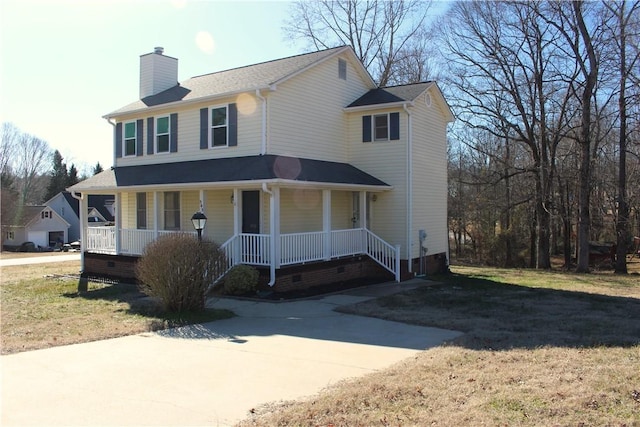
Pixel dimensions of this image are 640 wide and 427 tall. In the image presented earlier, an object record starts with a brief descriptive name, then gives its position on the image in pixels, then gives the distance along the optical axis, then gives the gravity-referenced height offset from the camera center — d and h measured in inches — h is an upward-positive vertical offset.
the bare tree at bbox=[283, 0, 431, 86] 1235.9 +431.3
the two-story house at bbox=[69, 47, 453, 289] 573.6 +70.4
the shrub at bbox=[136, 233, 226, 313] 400.2 -36.4
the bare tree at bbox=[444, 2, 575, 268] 970.1 +258.5
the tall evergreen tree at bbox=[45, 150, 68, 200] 2667.3 +247.6
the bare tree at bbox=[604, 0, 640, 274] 853.2 +245.8
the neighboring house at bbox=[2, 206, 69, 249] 2116.1 -16.3
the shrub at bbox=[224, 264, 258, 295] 505.4 -56.0
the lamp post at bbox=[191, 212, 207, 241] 444.5 +1.8
